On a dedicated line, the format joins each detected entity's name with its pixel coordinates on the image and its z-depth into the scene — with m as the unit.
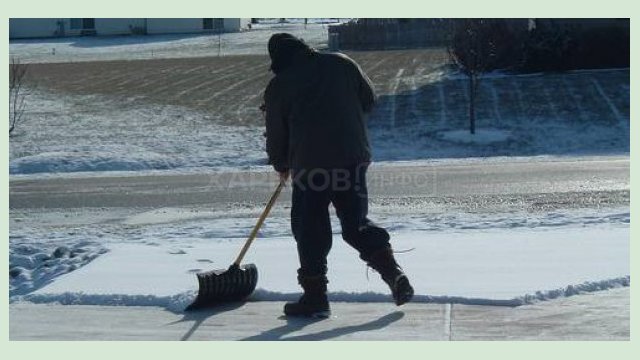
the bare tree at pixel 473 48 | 20.97
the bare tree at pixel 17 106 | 22.75
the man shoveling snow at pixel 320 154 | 6.24
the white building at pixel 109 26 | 51.56
